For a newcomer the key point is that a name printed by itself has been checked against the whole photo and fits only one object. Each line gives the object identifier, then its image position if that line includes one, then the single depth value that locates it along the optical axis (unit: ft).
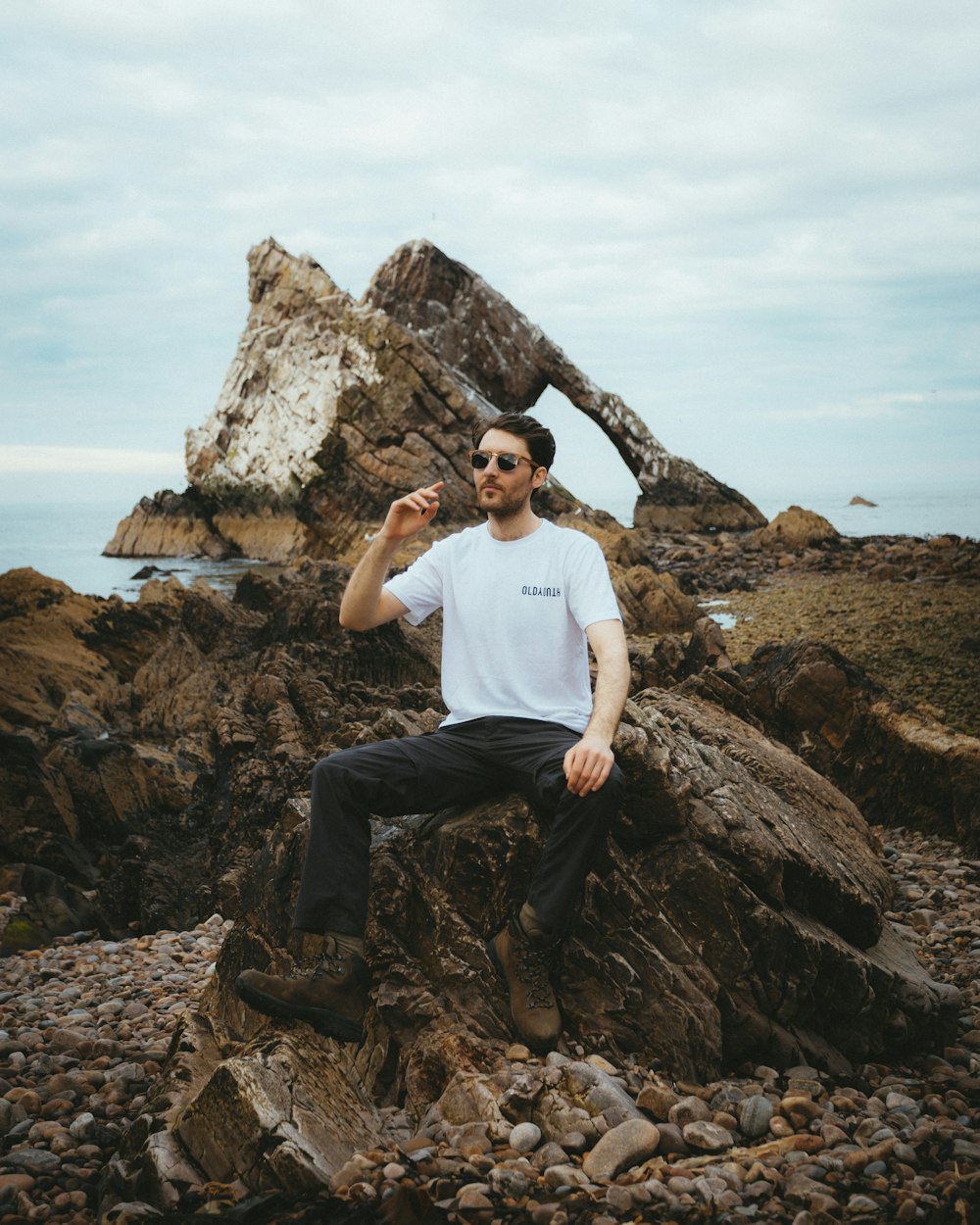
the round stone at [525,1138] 13.20
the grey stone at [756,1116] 14.03
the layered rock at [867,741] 30.53
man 14.66
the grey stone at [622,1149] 12.79
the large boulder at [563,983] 13.37
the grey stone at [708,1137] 13.42
